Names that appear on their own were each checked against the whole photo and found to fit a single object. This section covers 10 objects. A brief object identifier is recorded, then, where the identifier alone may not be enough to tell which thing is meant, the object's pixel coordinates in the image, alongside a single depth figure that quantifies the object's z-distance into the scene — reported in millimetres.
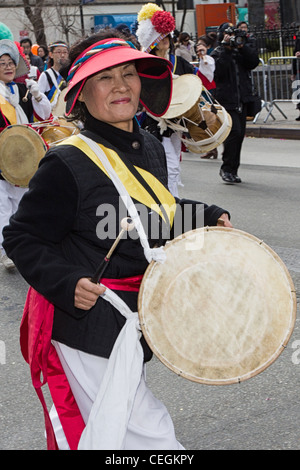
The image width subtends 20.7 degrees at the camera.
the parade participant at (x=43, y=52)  21397
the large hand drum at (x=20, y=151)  6773
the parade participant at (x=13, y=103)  6910
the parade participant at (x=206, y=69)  9195
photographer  10227
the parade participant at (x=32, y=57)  18875
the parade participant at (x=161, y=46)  7547
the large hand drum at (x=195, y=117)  7215
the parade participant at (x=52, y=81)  9883
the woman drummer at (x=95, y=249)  2605
